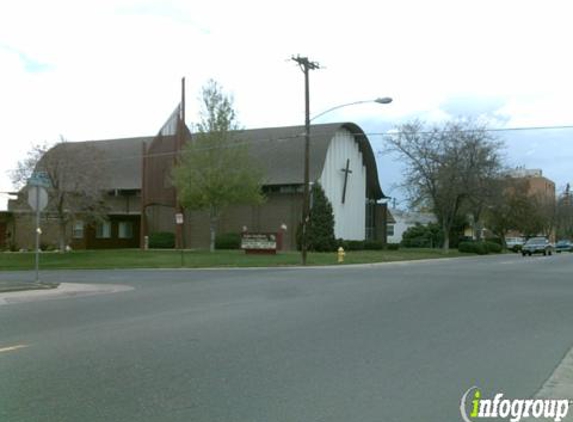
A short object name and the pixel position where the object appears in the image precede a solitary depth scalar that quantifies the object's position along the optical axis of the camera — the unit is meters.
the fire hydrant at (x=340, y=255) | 34.97
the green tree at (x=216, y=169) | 39.50
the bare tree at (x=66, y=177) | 38.69
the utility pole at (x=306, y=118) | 33.22
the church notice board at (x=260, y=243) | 38.50
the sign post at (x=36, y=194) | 19.58
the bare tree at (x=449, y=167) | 51.38
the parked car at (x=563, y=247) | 72.80
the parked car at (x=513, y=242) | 71.31
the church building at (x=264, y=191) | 48.19
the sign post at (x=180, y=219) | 31.98
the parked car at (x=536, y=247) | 52.38
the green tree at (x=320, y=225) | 44.81
